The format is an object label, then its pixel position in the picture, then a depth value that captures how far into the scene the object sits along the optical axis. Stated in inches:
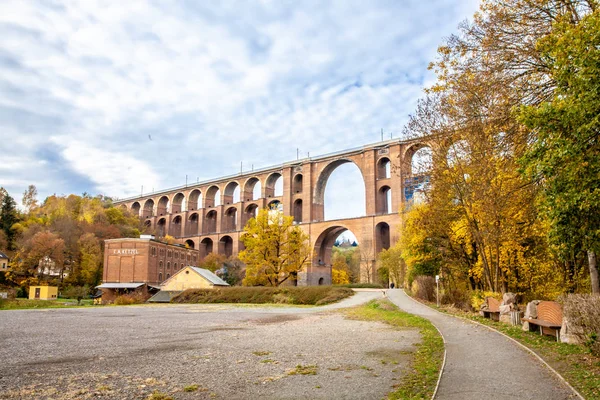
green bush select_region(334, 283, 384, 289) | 1673.4
